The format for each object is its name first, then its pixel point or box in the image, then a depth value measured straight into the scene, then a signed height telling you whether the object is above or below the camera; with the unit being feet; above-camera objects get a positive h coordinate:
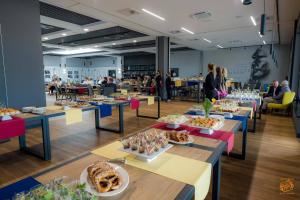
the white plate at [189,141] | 4.87 -1.58
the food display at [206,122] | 6.11 -1.43
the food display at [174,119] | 6.50 -1.38
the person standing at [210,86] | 14.38 -0.50
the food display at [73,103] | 12.02 -1.55
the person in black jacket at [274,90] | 22.19 -1.22
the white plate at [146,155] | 3.96 -1.57
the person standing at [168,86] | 30.53 -1.05
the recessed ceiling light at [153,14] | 19.15 +6.79
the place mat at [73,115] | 10.50 -1.98
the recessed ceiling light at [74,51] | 47.39 +7.43
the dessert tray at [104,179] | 2.92 -1.62
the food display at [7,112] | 9.08 -1.56
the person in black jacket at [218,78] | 15.44 +0.12
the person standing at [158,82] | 30.07 -0.40
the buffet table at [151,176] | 3.01 -1.74
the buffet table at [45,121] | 9.39 -2.10
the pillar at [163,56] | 30.89 +3.84
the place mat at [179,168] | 3.46 -1.73
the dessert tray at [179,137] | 4.94 -1.51
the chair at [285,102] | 19.26 -2.30
